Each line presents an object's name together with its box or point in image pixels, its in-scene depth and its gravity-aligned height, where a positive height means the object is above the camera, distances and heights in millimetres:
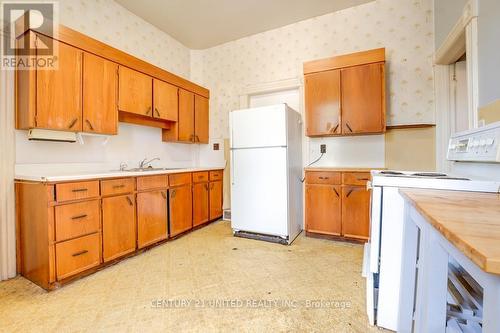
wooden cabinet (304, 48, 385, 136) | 2656 +802
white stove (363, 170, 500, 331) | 1288 -438
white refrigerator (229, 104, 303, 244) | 2707 -128
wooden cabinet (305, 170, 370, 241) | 2650 -480
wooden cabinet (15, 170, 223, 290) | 1800 -527
